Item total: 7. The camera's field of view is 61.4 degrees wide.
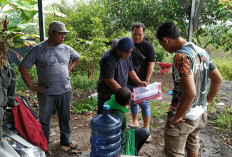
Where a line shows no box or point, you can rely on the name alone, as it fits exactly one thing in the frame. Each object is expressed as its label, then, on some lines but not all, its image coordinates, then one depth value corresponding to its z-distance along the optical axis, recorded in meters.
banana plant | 4.04
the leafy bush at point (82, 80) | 6.50
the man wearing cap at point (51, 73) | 2.77
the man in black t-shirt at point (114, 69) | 2.65
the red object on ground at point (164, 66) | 8.64
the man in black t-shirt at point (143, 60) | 3.52
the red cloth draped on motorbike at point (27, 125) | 2.24
